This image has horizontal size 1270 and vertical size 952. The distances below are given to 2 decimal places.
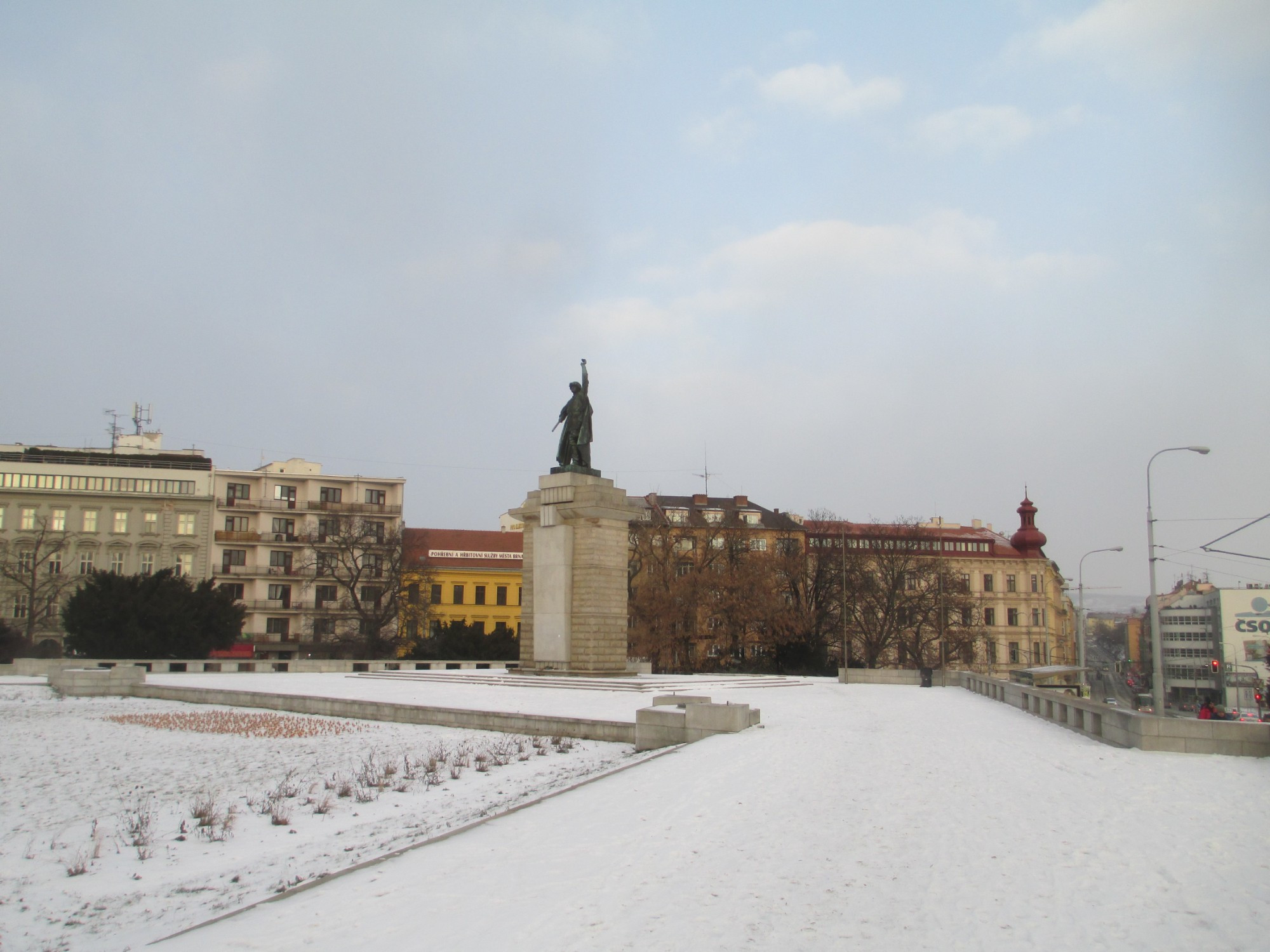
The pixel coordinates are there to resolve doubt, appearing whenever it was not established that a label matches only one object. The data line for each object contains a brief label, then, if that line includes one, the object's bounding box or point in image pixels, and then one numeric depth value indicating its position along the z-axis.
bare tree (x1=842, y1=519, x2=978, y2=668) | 56.56
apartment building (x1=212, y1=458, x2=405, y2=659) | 72.25
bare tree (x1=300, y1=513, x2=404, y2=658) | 55.16
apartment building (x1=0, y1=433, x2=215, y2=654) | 67.12
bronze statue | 34.69
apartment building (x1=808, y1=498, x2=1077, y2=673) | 80.69
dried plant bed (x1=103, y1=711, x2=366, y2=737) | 20.59
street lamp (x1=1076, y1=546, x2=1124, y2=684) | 44.75
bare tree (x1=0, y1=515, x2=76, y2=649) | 53.41
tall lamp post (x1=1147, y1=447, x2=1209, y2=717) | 26.53
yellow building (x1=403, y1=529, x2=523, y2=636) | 74.92
